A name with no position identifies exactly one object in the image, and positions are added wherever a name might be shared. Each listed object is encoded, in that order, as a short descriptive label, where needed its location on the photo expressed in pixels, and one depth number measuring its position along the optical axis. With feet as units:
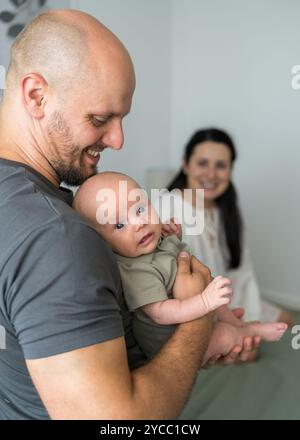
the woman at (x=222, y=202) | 7.04
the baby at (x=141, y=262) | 2.75
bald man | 1.94
